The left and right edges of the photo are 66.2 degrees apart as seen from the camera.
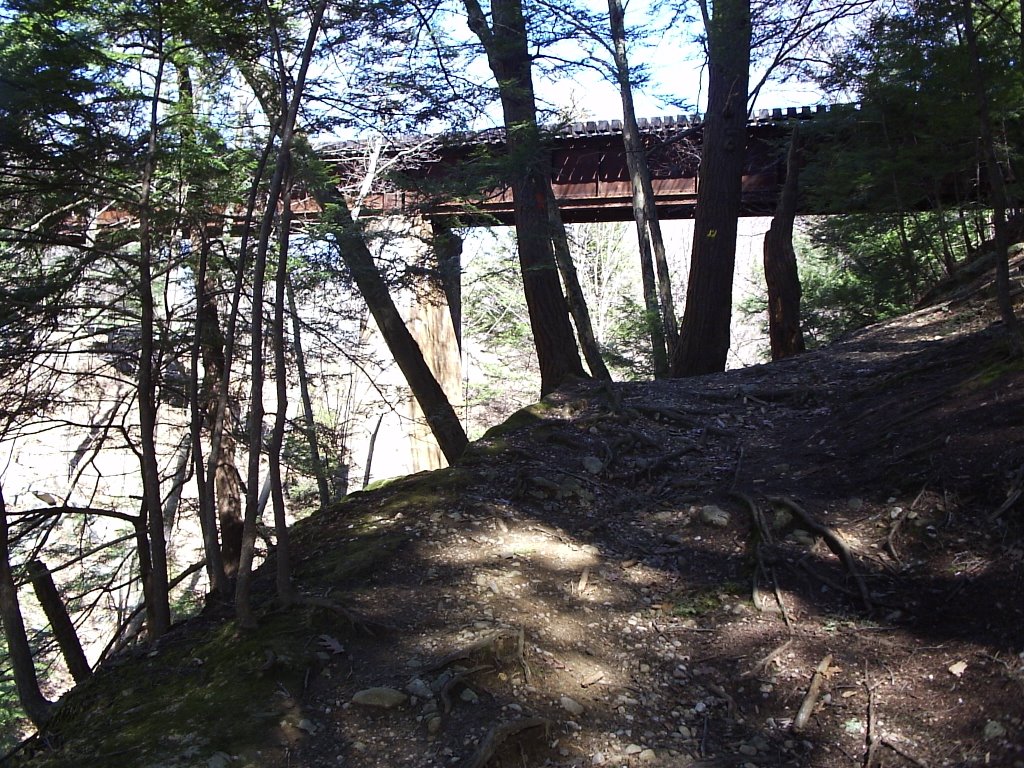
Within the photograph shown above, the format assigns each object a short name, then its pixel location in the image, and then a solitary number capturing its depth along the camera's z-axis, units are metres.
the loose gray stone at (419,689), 3.36
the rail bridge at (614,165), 11.88
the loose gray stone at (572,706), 3.33
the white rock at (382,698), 3.31
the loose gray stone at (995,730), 2.73
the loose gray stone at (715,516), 4.82
